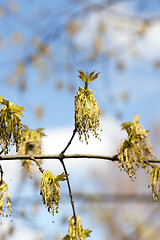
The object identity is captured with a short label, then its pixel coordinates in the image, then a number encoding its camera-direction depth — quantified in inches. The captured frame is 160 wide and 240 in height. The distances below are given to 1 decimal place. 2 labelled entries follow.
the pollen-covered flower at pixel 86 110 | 32.9
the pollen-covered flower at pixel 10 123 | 33.4
